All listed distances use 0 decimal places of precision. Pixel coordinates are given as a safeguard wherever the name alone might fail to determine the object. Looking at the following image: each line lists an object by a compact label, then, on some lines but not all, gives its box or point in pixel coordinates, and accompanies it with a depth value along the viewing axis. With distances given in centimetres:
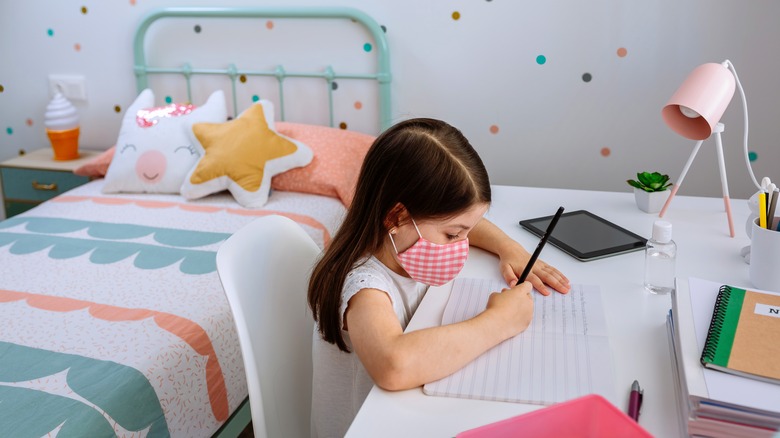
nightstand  273
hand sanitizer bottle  112
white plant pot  151
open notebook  86
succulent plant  151
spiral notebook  80
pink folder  73
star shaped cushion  226
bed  136
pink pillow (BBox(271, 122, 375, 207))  228
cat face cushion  238
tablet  130
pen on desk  81
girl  97
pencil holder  108
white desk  82
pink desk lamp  123
